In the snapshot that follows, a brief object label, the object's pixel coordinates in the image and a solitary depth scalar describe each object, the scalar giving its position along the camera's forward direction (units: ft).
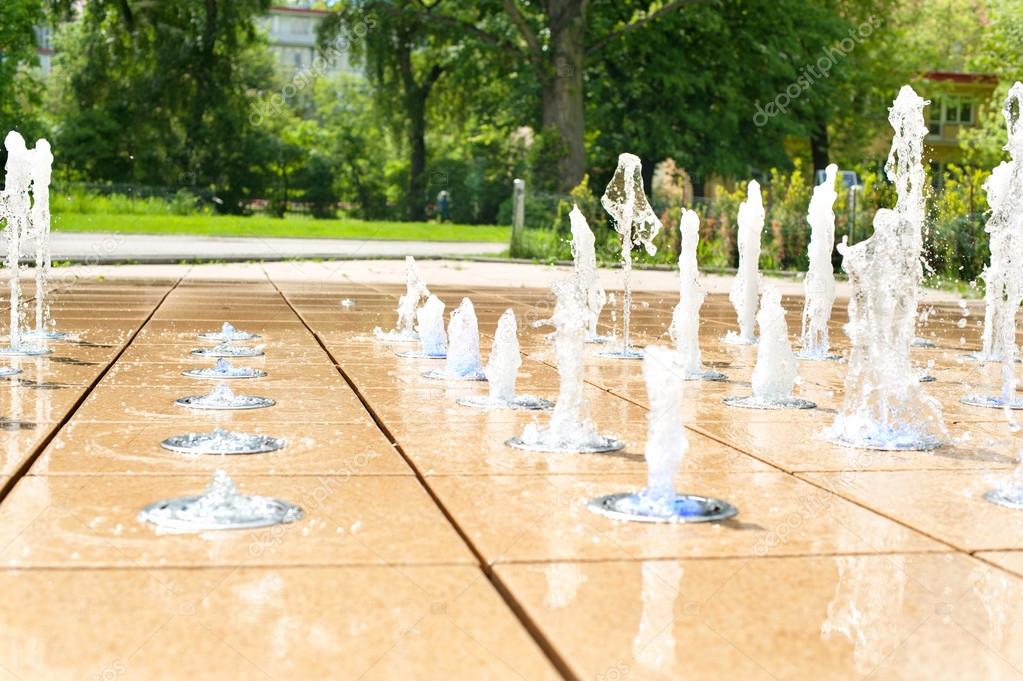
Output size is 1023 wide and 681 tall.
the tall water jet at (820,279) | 35.09
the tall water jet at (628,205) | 33.42
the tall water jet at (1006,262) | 25.99
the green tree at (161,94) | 150.30
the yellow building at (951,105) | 191.31
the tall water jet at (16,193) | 32.50
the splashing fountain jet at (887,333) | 22.58
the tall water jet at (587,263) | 35.06
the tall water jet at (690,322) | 29.43
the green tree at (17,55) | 143.24
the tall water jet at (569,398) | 19.94
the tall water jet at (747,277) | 38.40
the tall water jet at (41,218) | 32.94
